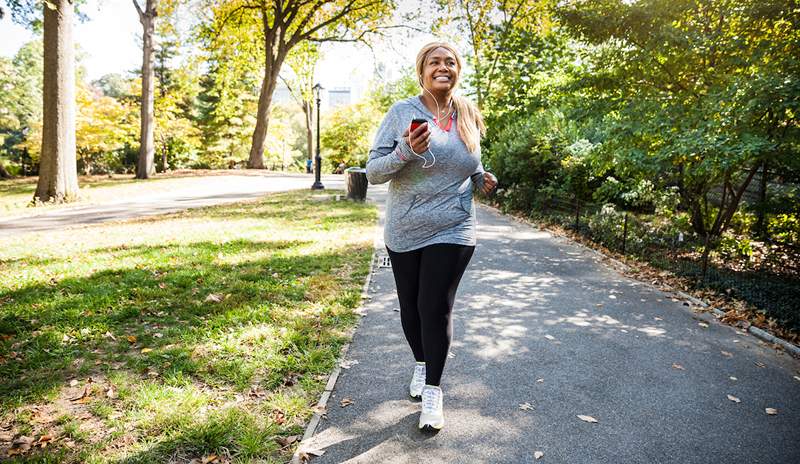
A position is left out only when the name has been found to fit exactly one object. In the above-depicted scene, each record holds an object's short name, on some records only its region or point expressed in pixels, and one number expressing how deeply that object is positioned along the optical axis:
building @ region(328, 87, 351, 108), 171.74
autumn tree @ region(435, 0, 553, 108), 15.67
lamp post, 17.81
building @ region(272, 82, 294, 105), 89.95
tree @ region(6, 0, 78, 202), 11.59
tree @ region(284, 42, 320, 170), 29.92
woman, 2.60
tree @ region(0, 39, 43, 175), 30.48
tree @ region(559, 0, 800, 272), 5.03
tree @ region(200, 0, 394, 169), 23.28
